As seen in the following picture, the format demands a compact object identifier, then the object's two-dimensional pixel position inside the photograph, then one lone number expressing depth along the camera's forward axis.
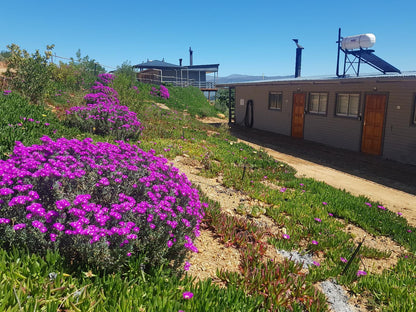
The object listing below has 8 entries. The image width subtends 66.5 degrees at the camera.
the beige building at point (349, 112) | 12.23
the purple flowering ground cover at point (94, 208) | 2.65
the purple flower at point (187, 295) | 2.46
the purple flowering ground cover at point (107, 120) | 8.30
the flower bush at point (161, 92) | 28.72
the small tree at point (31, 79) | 10.34
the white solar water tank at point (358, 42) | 17.31
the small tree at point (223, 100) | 34.44
